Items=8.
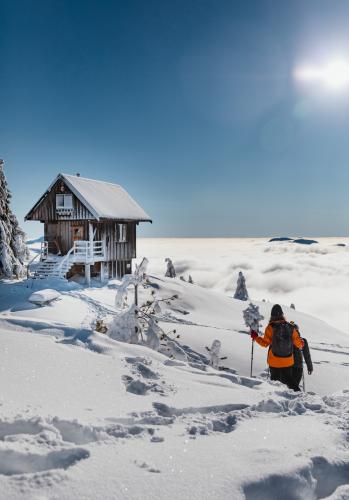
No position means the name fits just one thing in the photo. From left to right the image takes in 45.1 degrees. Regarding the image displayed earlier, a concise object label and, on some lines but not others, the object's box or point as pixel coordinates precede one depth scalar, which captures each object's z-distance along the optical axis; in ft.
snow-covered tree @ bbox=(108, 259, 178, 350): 40.16
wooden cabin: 95.86
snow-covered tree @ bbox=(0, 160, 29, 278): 87.56
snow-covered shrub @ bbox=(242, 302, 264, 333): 50.24
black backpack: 26.02
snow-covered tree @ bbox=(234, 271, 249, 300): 147.64
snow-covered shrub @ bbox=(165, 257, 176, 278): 150.14
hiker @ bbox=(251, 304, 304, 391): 26.05
